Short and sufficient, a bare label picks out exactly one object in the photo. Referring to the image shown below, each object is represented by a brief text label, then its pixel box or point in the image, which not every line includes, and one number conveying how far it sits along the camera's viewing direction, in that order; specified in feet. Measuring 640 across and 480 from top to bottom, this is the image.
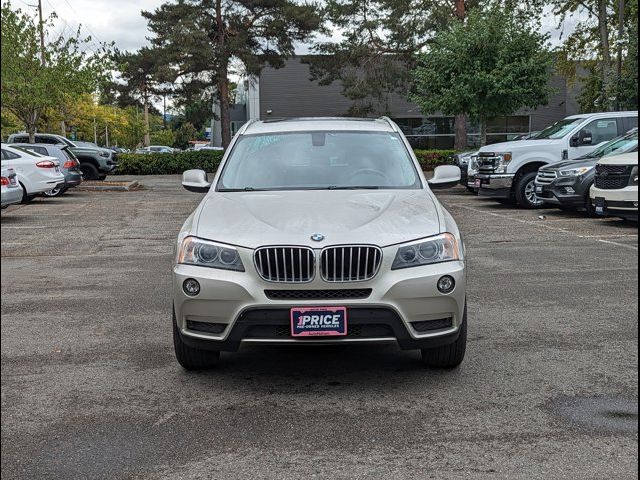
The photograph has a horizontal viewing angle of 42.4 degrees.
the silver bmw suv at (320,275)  15.05
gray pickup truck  99.40
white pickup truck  59.31
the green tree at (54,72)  85.19
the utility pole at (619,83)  78.33
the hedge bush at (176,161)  123.54
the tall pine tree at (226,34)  117.70
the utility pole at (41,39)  89.11
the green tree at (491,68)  90.89
